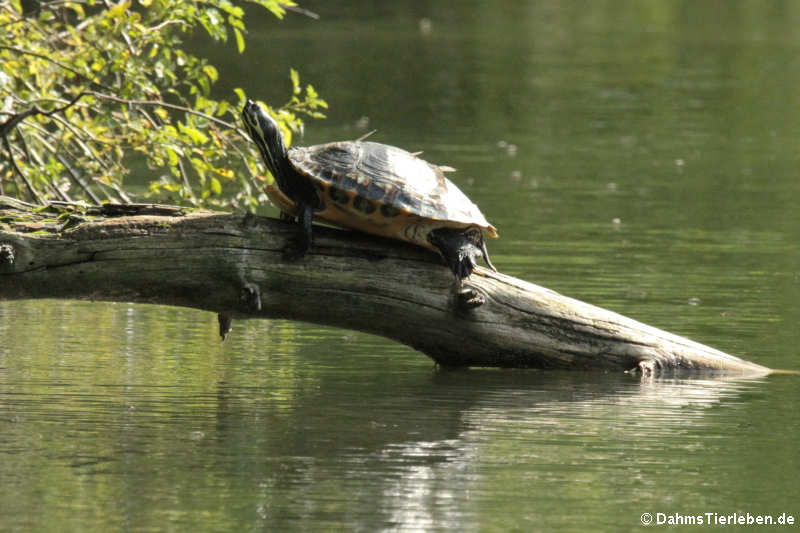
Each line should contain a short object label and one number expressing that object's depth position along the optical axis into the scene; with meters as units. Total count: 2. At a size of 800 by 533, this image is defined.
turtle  14.99
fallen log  14.73
